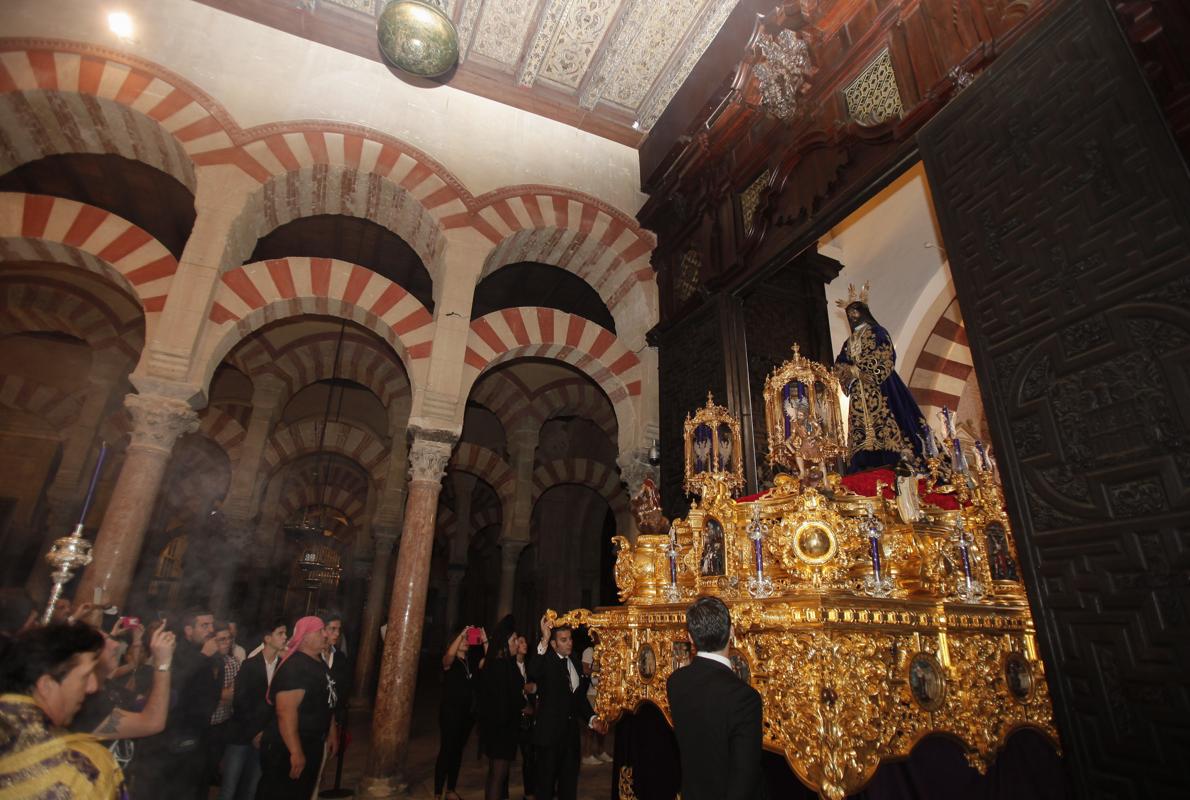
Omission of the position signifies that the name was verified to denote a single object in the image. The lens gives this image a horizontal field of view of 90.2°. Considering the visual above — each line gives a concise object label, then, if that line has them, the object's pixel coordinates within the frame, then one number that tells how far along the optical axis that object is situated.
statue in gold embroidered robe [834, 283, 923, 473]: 3.72
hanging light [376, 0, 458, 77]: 4.56
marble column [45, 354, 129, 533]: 6.95
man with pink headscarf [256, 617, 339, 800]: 2.57
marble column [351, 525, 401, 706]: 7.44
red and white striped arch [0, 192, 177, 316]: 4.42
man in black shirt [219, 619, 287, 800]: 2.95
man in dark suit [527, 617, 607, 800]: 3.38
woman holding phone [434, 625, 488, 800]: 3.90
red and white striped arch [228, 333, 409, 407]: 8.28
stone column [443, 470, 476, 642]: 10.32
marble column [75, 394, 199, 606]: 3.90
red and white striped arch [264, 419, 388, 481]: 8.86
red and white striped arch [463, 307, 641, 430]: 5.60
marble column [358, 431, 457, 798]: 4.20
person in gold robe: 1.23
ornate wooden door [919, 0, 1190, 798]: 1.84
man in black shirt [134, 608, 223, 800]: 2.66
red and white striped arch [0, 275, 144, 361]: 7.36
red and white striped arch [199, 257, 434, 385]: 4.81
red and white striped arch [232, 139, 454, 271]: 5.24
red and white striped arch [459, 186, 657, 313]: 5.94
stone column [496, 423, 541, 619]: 8.79
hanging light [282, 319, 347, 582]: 8.17
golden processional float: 2.04
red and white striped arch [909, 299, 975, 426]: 6.16
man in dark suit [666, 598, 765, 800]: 1.61
